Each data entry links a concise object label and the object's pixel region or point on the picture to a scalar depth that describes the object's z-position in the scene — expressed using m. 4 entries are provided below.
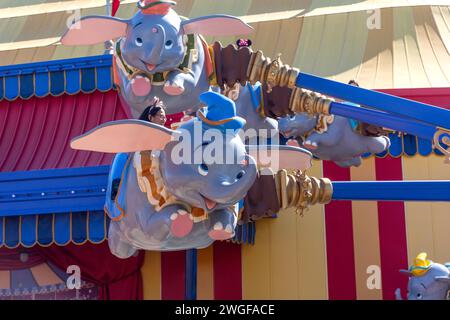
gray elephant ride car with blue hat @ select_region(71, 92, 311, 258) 5.80
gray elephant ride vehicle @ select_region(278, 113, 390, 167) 9.02
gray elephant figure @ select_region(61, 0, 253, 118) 6.82
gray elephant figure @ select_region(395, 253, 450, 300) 11.35
